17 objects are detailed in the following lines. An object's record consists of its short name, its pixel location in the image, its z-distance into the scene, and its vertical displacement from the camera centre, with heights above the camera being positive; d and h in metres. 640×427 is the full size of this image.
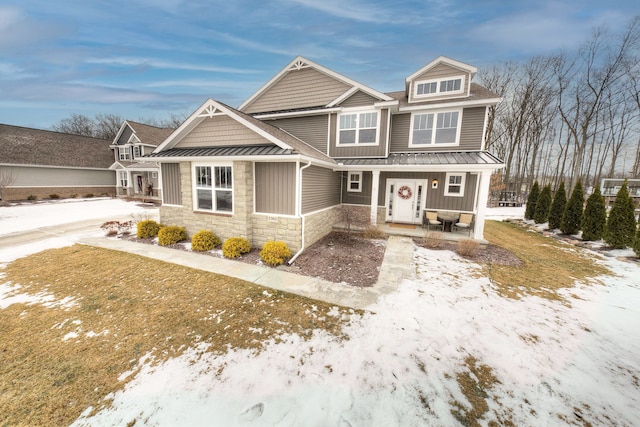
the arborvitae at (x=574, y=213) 11.57 -1.01
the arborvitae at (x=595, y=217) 10.25 -1.07
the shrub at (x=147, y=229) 9.66 -2.11
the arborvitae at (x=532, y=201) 16.28 -0.67
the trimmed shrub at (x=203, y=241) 8.36 -2.20
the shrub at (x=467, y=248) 8.32 -2.12
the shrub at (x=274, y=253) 7.20 -2.23
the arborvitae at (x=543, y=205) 14.66 -0.84
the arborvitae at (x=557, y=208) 12.98 -0.90
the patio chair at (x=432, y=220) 11.16 -1.55
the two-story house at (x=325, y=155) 8.20 +1.15
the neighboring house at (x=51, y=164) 20.77 +1.13
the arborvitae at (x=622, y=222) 9.02 -1.07
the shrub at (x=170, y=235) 8.90 -2.17
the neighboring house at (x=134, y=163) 24.00 +1.70
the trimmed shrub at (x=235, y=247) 7.74 -2.22
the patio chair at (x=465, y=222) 10.59 -1.52
